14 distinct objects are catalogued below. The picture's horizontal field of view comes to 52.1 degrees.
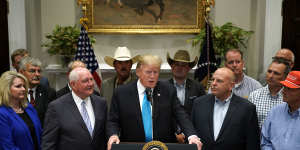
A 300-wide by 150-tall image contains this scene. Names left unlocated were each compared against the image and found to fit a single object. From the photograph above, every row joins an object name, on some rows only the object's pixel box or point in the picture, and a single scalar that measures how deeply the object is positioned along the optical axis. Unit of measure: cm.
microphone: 308
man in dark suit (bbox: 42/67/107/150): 289
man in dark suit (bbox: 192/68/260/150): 320
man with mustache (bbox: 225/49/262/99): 432
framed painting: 683
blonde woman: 312
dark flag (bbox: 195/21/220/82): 535
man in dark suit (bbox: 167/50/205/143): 427
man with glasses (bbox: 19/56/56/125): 403
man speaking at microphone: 299
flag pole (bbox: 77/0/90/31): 671
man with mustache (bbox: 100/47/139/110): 477
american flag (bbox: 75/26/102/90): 539
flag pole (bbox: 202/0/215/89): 659
